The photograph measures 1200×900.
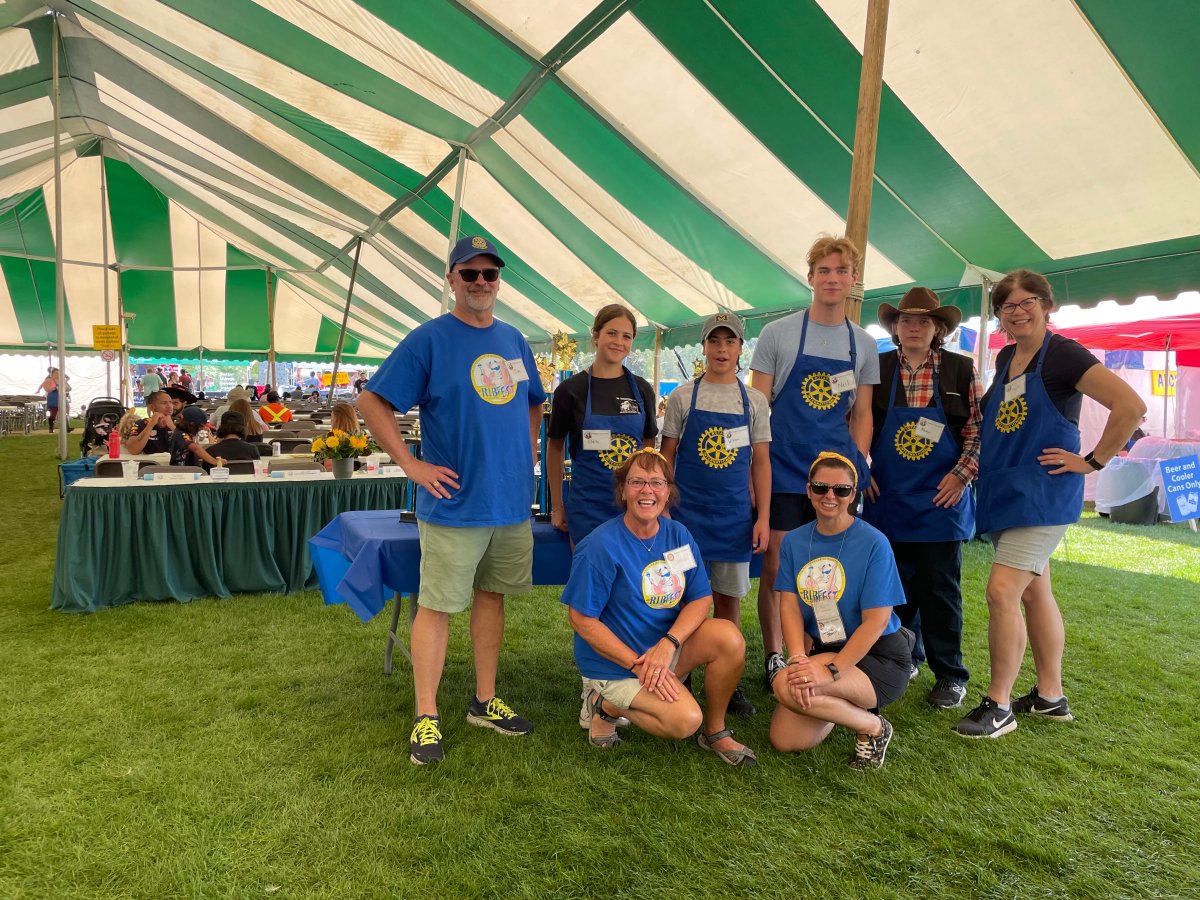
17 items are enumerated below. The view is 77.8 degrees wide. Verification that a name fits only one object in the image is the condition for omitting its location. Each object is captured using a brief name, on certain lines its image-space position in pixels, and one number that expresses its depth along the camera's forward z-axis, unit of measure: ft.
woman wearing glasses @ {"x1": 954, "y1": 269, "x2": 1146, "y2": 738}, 7.63
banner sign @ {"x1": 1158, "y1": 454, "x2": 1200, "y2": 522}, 21.58
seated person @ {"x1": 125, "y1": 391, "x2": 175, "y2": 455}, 16.84
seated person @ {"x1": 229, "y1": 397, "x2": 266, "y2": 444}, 18.76
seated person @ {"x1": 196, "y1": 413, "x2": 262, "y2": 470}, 14.80
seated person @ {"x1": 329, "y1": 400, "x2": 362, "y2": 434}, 15.85
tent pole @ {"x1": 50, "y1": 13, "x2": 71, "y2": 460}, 28.32
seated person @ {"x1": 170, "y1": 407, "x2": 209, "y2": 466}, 15.79
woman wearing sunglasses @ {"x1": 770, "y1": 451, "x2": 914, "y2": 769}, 7.21
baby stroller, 25.30
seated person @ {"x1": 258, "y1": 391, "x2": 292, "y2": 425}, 25.81
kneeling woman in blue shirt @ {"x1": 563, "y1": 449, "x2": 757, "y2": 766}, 7.22
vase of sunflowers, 14.51
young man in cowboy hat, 8.71
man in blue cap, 7.32
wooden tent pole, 10.18
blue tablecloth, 8.24
